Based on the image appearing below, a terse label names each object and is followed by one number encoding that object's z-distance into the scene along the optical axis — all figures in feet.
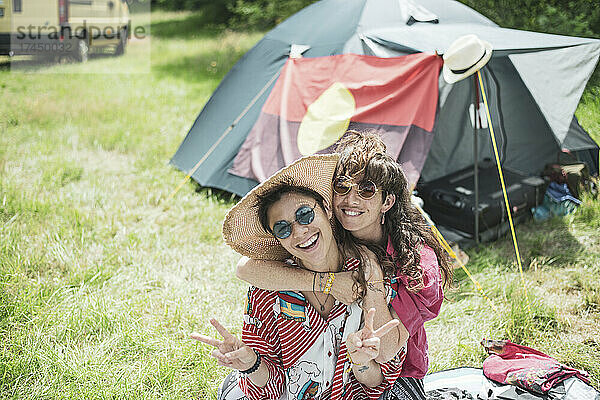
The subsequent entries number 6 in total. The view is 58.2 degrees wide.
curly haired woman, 5.29
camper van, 27.63
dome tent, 11.92
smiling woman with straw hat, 5.20
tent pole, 10.12
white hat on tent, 9.11
